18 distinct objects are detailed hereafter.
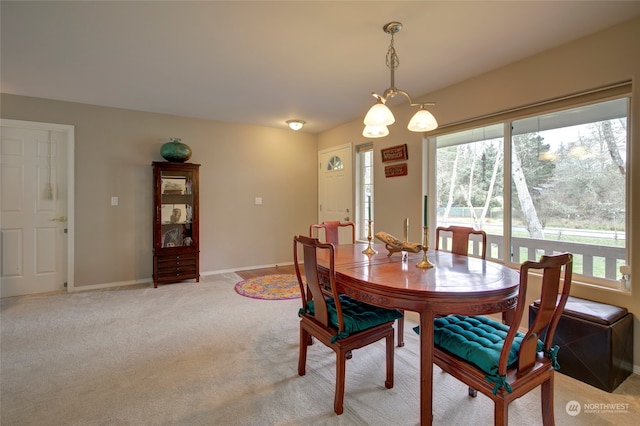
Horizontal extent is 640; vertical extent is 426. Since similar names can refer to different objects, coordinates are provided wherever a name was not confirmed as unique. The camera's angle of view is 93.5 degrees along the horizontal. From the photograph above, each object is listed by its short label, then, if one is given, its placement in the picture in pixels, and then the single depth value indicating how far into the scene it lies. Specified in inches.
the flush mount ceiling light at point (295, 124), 184.2
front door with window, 194.9
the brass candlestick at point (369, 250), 96.1
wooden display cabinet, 161.3
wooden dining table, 56.4
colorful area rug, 147.1
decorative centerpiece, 79.2
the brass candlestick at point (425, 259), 74.2
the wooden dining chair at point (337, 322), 67.9
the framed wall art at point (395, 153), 152.9
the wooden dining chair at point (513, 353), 50.6
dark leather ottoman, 75.5
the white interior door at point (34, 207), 144.5
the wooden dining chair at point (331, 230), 116.5
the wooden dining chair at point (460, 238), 98.0
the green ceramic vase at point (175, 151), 163.5
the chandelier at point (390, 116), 80.8
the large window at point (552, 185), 91.0
